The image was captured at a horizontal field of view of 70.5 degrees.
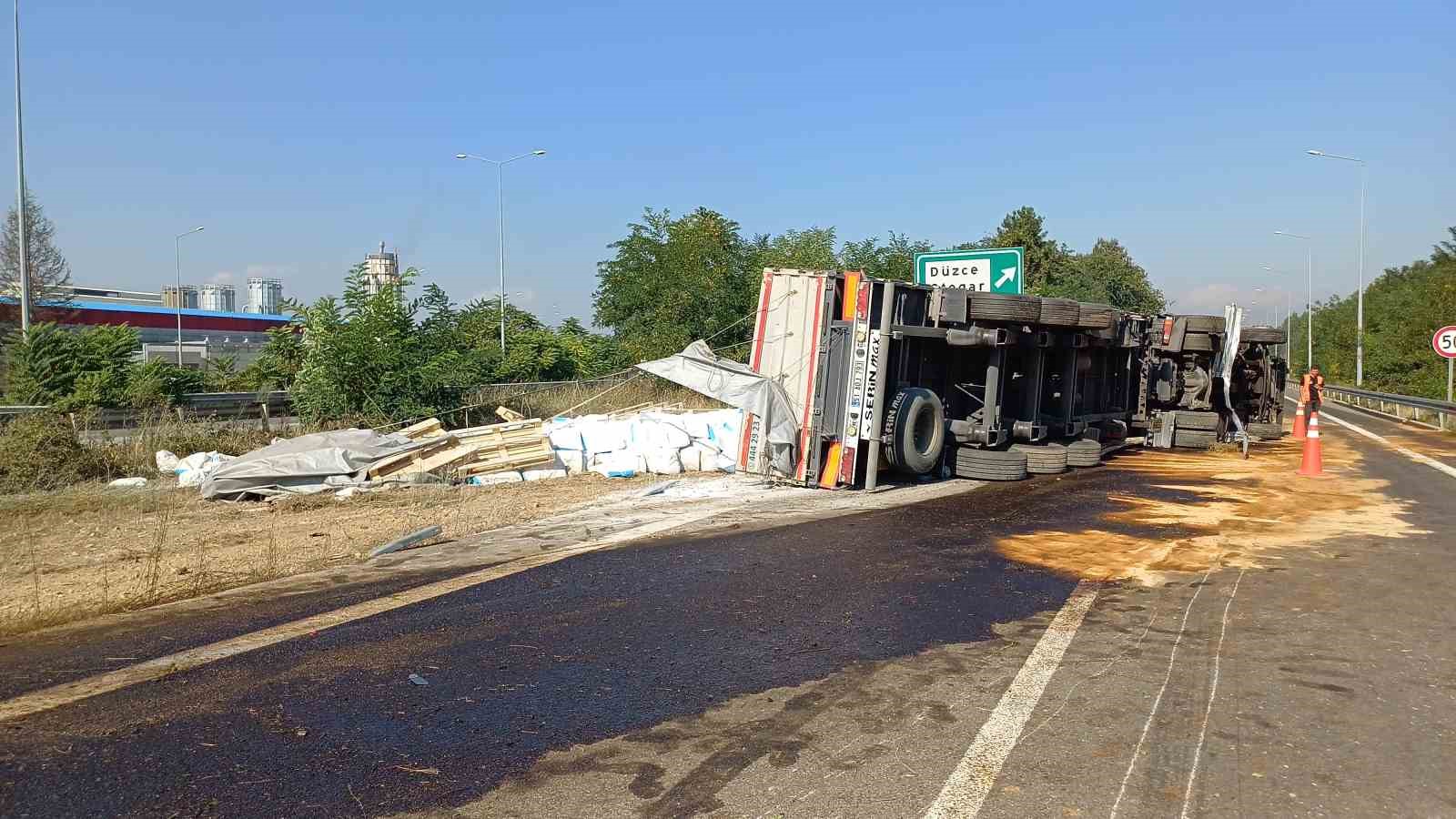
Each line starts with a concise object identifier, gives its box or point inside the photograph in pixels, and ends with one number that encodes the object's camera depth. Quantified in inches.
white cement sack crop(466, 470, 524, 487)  499.4
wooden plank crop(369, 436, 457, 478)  486.9
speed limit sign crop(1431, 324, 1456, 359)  950.4
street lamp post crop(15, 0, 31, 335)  836.0
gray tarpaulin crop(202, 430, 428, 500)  458.3
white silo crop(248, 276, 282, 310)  4839.1
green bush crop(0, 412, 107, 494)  484.4
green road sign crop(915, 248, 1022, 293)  607.2
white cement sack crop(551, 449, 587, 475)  535.2
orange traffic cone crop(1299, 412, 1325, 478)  529.3
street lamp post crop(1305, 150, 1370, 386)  1761.8
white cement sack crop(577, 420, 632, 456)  540.1
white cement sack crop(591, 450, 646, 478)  532.4
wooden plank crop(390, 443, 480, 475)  491.8
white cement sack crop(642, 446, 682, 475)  537.6
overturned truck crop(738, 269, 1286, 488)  455.8
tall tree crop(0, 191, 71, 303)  1961.1
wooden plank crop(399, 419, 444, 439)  537.3
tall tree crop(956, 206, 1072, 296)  1925.4
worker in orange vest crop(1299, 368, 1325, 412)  887.7
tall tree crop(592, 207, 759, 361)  902.4
